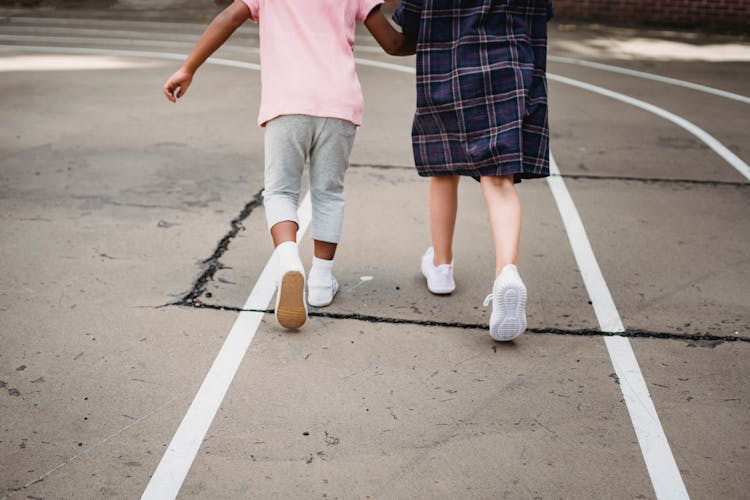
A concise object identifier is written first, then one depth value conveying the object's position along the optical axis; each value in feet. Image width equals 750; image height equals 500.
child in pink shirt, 11.66
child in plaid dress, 11.48
